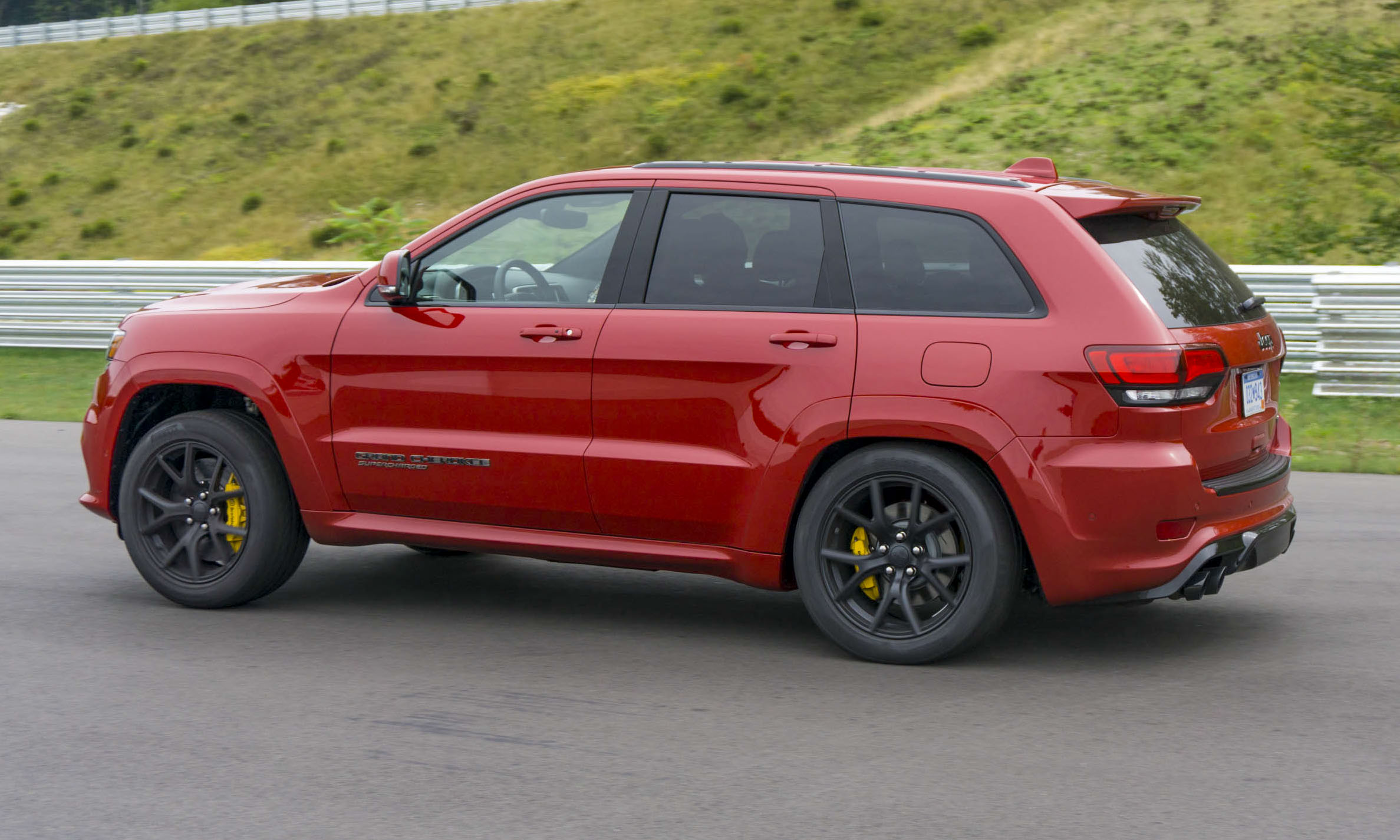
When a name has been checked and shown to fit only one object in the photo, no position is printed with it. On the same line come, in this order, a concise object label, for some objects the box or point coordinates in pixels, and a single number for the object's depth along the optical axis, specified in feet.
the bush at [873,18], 167.84
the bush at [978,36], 153.99
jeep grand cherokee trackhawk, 16.20
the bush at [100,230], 155.63
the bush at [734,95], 156.76
